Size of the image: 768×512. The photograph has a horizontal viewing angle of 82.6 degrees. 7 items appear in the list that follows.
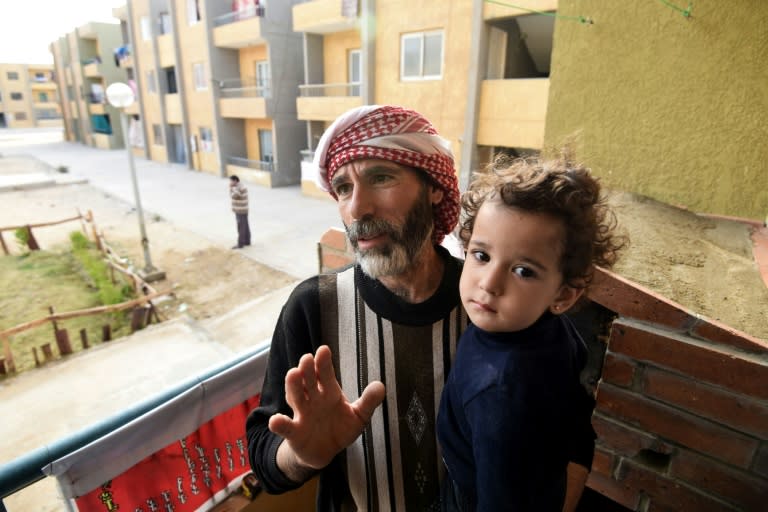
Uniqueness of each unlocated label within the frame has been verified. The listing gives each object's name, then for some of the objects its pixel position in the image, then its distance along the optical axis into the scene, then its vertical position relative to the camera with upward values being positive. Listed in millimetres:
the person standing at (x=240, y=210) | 10344 -2117
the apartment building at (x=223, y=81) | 18266 +1620
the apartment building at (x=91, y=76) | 32250 +2828
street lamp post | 8969 -147
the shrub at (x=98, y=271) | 8766 -3419
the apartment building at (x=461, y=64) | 10422 +1450
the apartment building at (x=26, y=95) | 57562 +2380
